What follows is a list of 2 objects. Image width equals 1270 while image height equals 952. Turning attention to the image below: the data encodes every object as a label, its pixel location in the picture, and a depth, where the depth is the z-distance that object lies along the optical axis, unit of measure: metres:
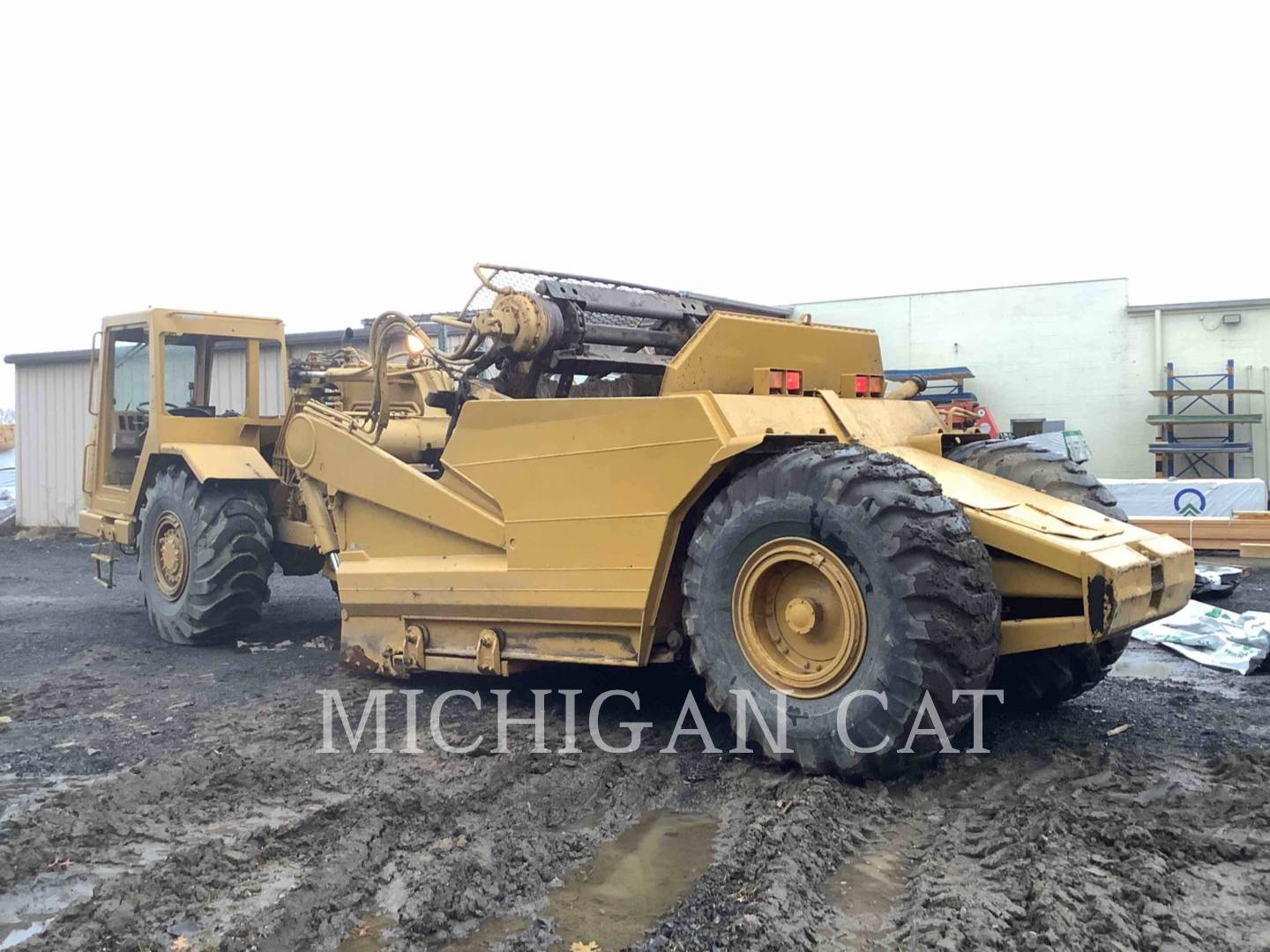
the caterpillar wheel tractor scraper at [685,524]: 4.14
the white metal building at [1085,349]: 20.56
